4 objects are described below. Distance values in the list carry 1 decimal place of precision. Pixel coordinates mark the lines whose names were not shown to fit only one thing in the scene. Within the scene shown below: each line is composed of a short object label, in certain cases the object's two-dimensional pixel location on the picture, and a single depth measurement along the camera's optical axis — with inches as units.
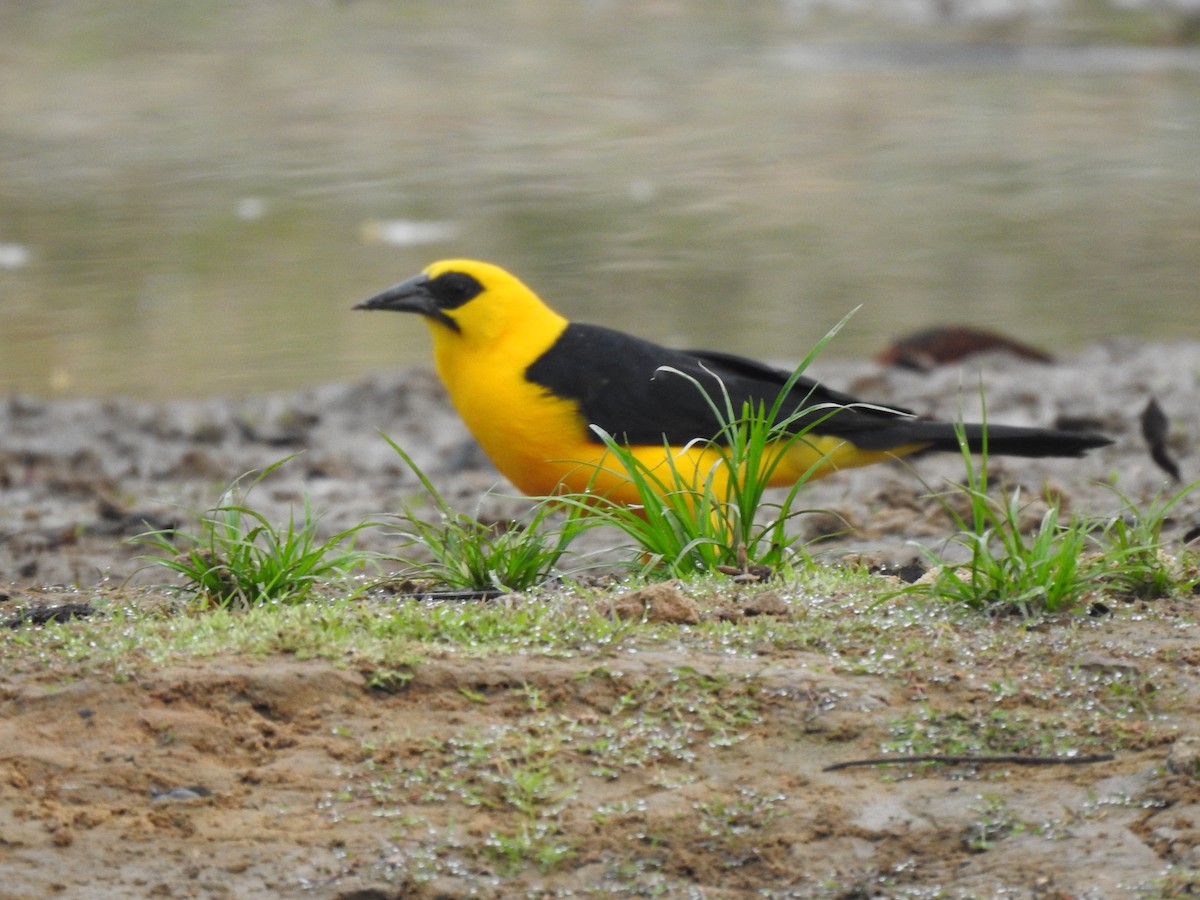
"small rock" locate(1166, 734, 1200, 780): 189.9
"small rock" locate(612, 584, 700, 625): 231.1
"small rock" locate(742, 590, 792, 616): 235.3
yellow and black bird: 335.0
